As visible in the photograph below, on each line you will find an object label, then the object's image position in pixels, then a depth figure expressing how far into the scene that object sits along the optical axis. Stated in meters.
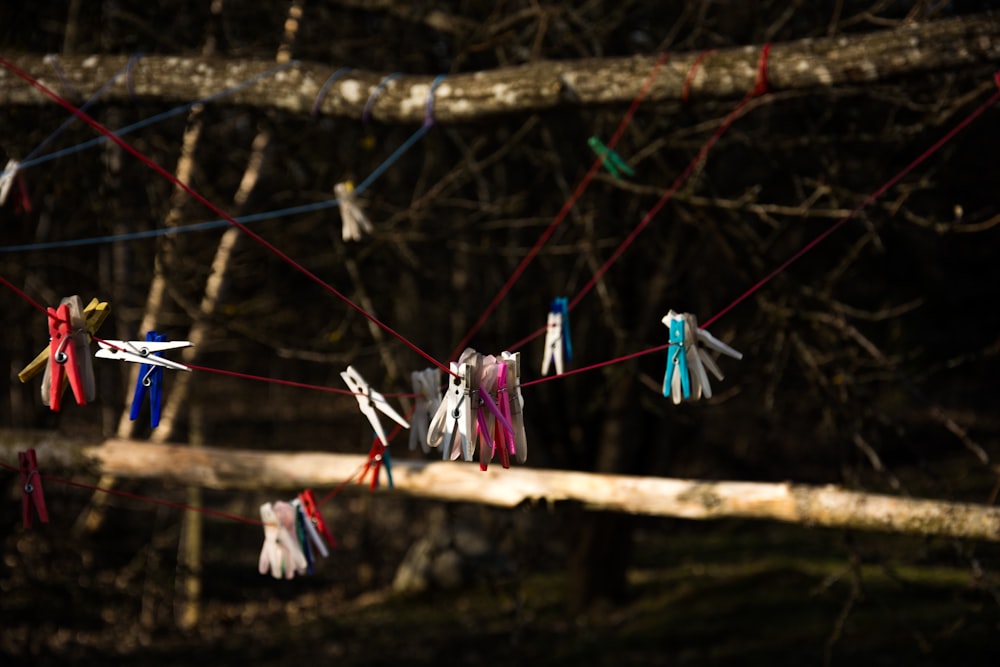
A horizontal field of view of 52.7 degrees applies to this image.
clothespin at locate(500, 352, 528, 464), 2.86
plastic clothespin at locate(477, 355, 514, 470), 2.83
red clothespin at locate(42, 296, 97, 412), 2.85
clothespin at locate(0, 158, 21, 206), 3.81
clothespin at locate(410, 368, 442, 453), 3.44
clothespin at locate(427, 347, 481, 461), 2.82
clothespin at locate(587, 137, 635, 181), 3.97
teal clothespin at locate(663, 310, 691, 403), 3.00
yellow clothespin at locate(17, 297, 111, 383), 2.89
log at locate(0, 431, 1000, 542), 3.79
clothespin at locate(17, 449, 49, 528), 3.23
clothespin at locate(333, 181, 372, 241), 4.13
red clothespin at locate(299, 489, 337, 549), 3.58
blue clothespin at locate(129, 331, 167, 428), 3.03
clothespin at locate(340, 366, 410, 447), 3.15
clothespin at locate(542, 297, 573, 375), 3.75
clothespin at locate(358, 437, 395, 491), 3.65
